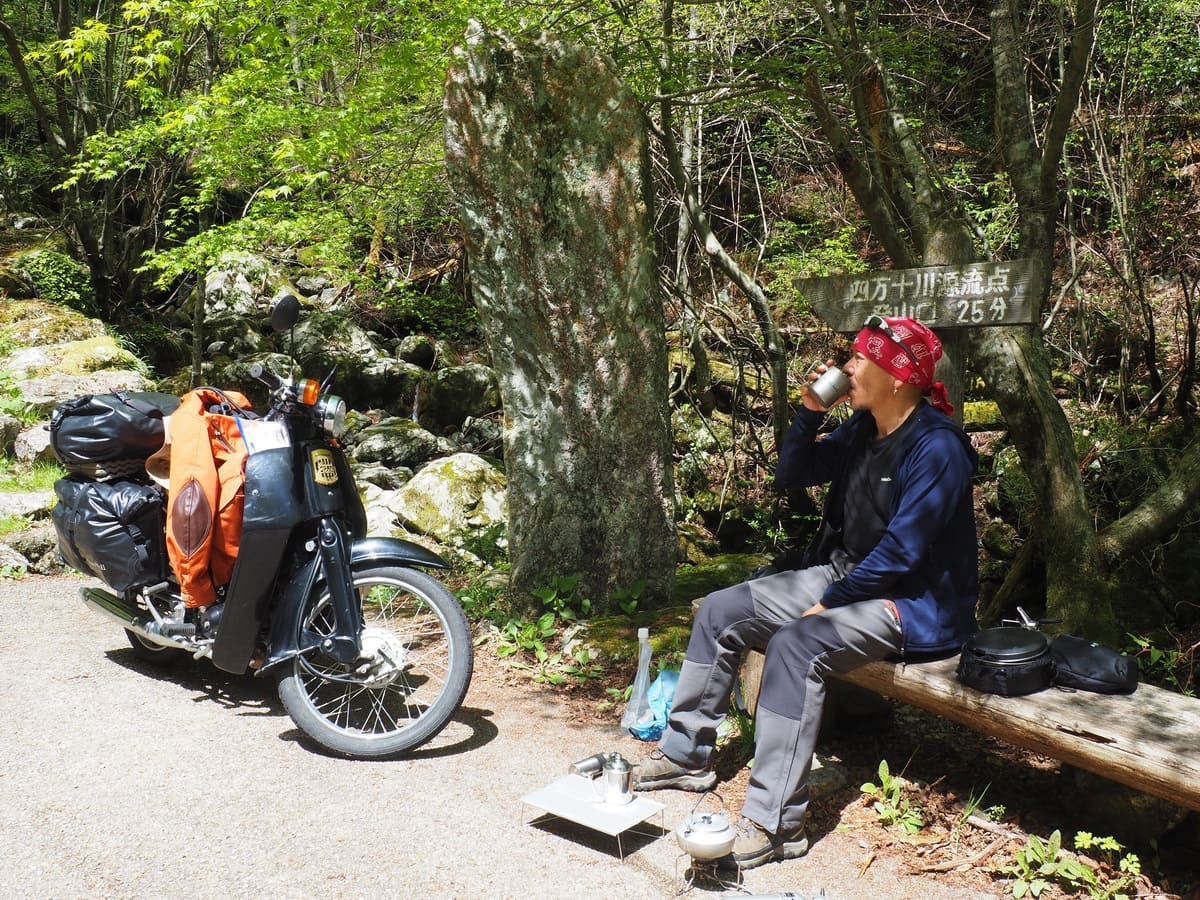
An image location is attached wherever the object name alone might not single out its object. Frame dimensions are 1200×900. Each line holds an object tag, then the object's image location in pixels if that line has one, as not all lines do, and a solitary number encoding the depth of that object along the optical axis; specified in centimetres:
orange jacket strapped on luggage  383
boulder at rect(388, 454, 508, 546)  881
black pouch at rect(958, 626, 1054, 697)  302
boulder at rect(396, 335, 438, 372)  1535
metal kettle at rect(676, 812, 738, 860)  283
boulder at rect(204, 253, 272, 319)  1633
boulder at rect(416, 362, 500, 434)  1387
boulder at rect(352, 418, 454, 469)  1180
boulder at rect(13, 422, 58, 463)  820
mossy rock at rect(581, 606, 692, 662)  482
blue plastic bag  394
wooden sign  394
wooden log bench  264
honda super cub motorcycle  365
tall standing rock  529
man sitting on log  308
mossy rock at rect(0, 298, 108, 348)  1133
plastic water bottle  397
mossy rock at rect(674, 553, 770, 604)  618
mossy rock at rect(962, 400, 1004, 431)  1003
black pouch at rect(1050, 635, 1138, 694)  304
